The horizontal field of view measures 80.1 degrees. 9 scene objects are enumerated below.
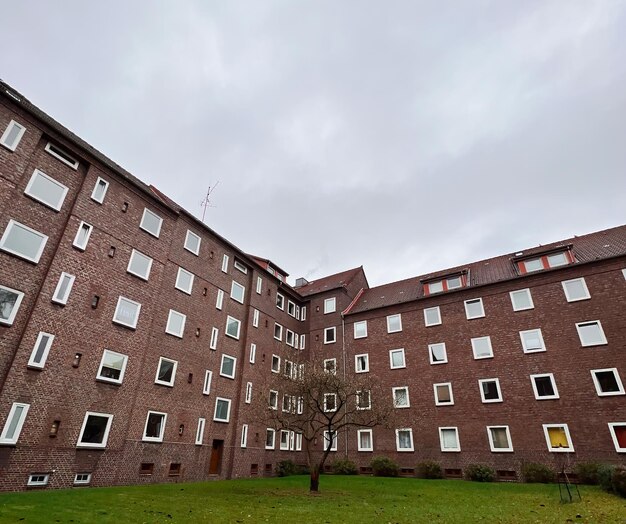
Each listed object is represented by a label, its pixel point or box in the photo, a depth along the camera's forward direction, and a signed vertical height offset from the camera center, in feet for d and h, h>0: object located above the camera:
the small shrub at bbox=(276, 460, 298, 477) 95.26 -2.41
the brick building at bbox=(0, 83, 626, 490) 57.31 +22.15
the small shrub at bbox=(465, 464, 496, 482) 78.28 -1.84
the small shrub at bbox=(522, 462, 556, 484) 73.00 -1.40
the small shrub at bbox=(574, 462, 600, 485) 67.92 -0.91
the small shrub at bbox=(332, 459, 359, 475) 96.02 -1.87
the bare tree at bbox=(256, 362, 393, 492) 63.87 +10.76
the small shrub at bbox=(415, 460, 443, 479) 84.84 -1.68
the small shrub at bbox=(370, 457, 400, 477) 90.07 -1.48
